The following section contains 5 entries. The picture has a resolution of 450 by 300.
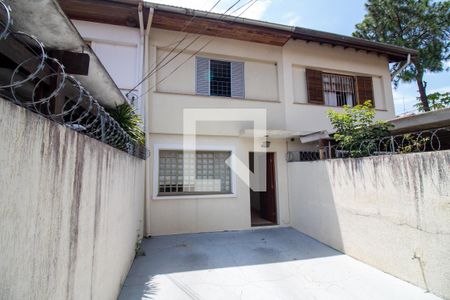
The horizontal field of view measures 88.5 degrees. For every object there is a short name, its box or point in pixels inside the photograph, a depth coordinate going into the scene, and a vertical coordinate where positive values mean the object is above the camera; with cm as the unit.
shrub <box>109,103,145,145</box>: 535 +139
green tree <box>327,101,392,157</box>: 599 +119
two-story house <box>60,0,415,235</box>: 802 +329
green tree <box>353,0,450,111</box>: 1436 +914
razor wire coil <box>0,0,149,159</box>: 181 +109
